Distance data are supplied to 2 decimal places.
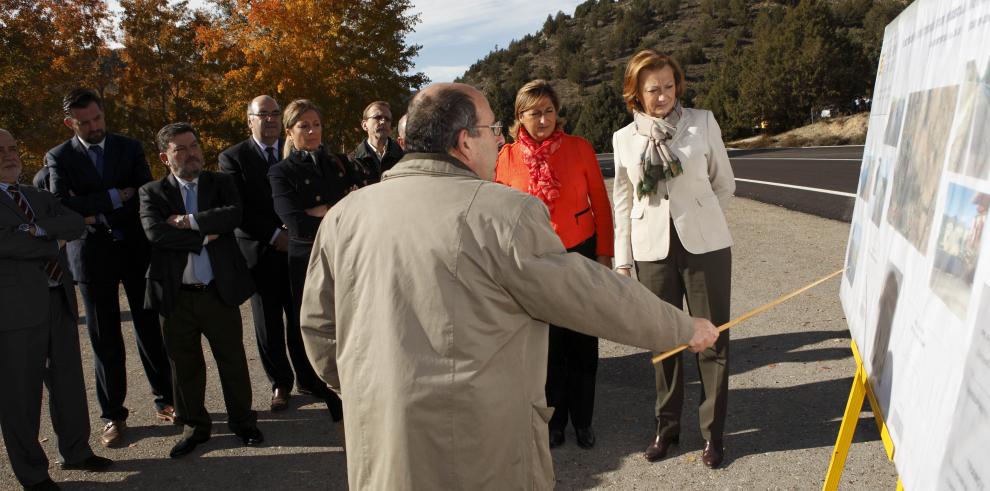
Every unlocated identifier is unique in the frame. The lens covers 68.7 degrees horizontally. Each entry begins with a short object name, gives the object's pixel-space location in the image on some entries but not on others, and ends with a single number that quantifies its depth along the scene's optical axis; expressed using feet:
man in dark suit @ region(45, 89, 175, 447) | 15.38
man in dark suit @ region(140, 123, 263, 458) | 14.40
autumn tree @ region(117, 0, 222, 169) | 78.59
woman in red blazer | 13.84
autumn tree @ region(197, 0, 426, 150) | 79.15
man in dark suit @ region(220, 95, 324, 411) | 16.74
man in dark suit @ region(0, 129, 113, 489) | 12.77
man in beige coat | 6.65
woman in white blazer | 12.63
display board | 4.98
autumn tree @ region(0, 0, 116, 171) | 59.26
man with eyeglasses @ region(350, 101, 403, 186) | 18.83
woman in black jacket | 15.14
